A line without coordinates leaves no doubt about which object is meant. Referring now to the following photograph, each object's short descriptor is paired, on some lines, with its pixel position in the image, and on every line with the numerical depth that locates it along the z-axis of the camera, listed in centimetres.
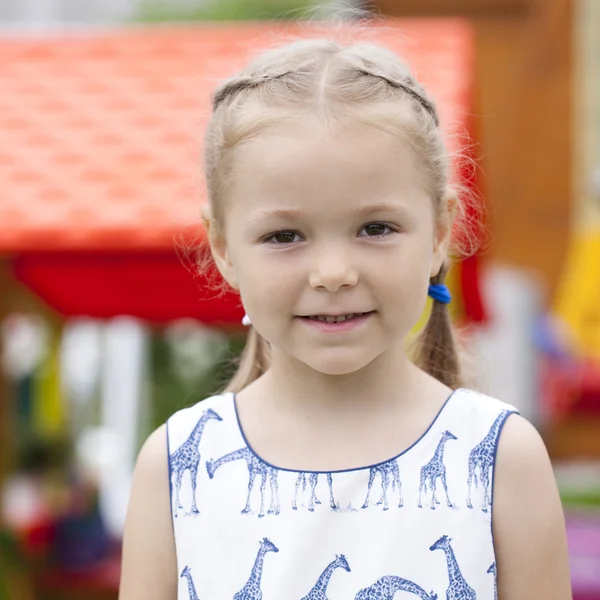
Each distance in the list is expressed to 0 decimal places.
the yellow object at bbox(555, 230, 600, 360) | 656
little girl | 125
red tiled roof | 312
